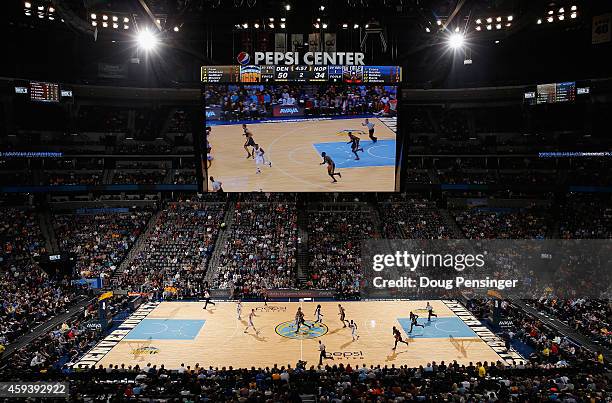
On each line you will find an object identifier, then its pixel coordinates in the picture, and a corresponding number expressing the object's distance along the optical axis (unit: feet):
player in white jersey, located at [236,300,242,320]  105.81
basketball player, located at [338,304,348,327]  98.67
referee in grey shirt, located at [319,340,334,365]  79.59
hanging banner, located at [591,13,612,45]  126.11
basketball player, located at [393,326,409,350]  85.87
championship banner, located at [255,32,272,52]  140.26
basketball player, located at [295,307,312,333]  95.61
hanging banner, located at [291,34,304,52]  132.05
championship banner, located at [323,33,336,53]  130.41
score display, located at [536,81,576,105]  139.95
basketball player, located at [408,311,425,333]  96.37
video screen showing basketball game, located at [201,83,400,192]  117.80
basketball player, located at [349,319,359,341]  93.61
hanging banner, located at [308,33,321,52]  131.44
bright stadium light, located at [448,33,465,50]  116.36
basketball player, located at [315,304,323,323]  101.61
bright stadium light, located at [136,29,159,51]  115.14
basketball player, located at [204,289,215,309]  113.91
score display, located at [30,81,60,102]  144.46
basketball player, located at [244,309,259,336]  98.32
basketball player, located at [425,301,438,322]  100.37
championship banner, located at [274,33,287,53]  134.21
